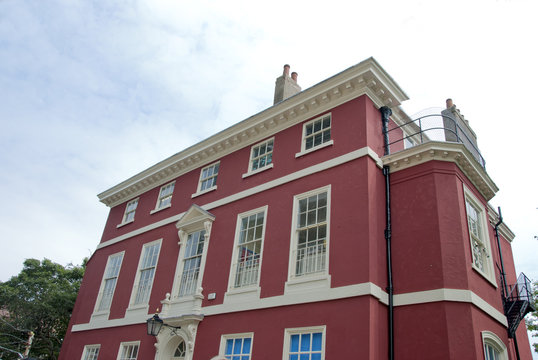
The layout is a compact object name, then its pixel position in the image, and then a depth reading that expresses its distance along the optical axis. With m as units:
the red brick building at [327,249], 10.63
